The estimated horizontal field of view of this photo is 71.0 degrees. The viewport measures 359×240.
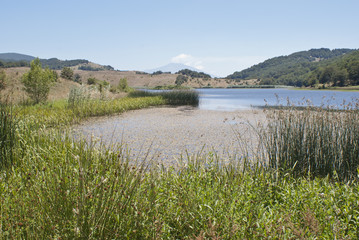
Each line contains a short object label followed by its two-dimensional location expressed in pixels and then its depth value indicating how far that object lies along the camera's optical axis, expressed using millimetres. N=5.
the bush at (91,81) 29556
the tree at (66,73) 27005
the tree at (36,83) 13203
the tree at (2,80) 15158
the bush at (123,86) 25925
